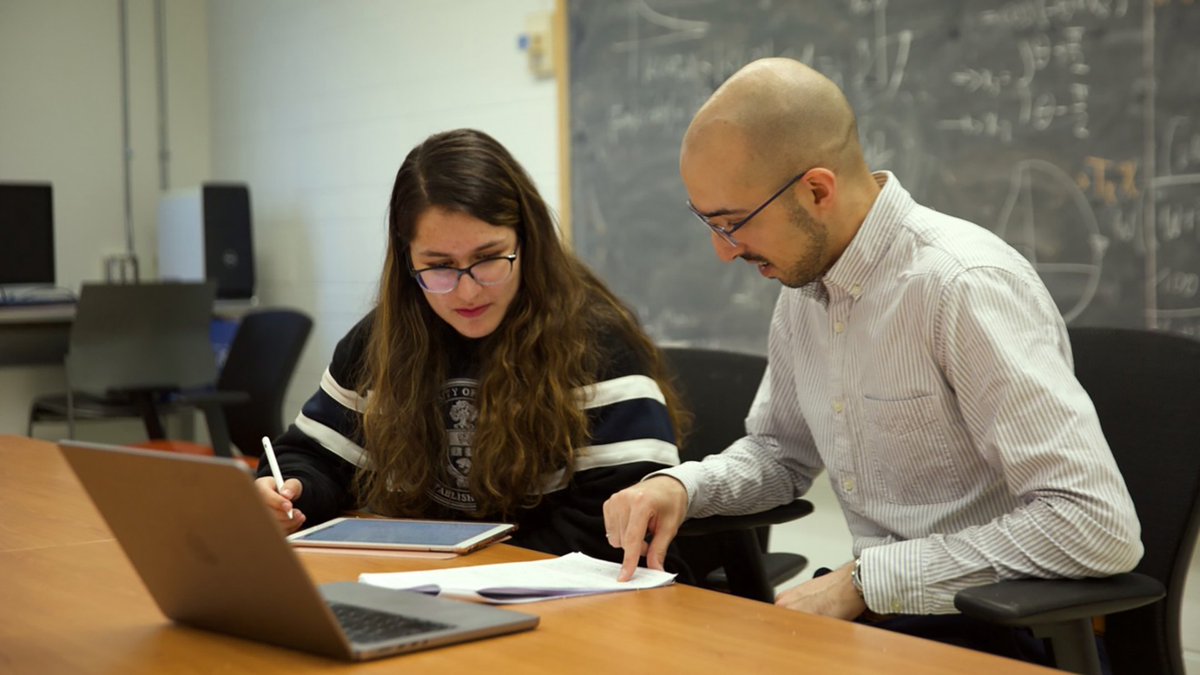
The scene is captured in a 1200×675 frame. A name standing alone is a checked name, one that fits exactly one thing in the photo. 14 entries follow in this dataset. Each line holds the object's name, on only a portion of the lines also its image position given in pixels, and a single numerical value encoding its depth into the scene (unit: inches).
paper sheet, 47.8
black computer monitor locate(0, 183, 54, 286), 191.8
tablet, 57.2
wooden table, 39.1
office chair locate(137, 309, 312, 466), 144.9
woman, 66.6
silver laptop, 36.5
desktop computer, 207.8
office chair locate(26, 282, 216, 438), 161.6
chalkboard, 108.9
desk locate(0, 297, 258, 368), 174.4
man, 51.3
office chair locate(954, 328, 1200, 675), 55.6
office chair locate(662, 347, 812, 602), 68.6
